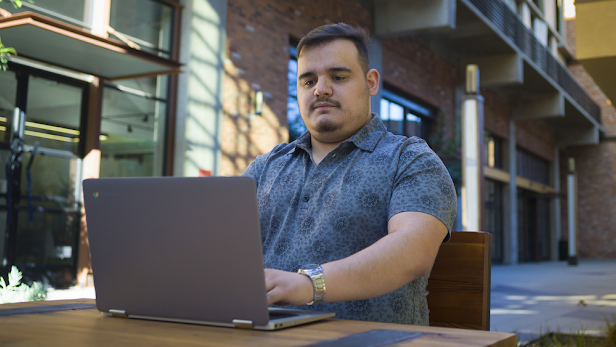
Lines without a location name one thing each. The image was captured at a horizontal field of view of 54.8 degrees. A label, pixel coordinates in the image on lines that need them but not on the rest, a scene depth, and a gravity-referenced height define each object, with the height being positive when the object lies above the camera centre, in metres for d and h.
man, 1.52 +0.13
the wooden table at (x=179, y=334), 1.07 -0.19
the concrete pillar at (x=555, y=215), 23.72 +1.16
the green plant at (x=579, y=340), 3.97 -0.67
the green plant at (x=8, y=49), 3.85 +1.19
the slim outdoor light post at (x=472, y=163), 5.77 +0.77
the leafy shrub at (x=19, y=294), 4.16 -0.44
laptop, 1.17 -0.03
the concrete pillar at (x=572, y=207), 18.27 +1.13
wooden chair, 1.93 -0.13
